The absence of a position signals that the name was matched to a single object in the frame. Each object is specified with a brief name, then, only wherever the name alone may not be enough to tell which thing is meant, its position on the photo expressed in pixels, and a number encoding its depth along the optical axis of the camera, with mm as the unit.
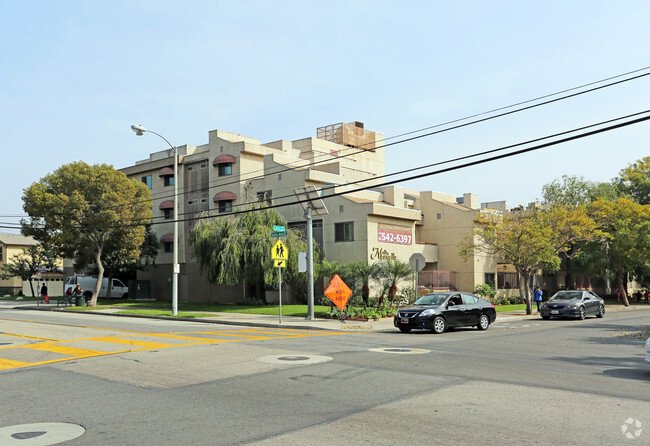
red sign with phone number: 36875
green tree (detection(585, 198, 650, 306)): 44062
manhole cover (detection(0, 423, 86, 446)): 6320
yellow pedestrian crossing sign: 24828
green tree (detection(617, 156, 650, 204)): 53031
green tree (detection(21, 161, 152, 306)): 38344
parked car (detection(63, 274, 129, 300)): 51344
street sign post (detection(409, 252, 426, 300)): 23750
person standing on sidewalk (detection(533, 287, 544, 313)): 33688
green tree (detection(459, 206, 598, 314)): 34688
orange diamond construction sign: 24172
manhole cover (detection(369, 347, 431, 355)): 13656
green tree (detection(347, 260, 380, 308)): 33156
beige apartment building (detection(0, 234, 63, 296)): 69931
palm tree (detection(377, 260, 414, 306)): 32969
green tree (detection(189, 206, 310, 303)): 33906
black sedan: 19656
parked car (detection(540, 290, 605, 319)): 27773
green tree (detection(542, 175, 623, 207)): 51656
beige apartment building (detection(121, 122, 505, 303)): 37219
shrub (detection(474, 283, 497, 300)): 39688
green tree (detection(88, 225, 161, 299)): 48072
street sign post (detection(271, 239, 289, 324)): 24922
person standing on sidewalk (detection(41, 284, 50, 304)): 51025
